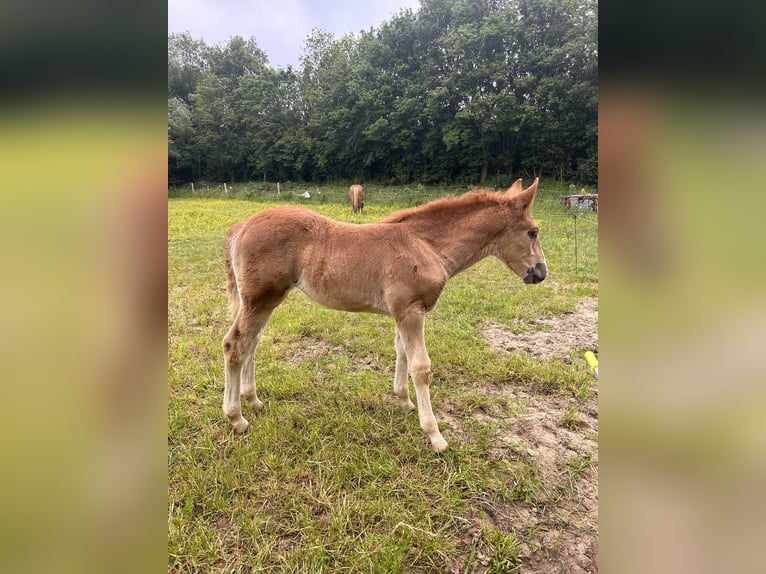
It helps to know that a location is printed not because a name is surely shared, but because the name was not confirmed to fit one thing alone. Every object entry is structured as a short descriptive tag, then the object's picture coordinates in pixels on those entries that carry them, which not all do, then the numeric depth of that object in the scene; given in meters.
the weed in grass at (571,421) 2.92
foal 2.84
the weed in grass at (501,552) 1.84
